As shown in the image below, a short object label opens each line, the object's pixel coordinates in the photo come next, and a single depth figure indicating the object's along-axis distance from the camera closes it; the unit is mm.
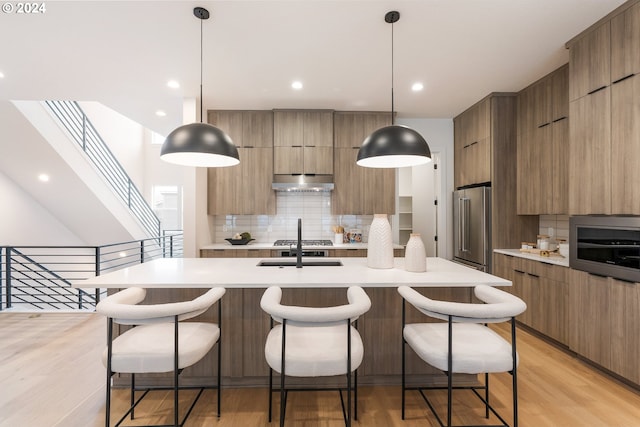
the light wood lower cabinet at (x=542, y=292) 2947
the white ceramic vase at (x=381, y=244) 2365
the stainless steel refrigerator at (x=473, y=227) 3988
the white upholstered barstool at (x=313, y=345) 1452
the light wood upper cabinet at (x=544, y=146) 3209
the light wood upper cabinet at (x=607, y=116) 2254
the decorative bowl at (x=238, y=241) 4445
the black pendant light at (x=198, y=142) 2090
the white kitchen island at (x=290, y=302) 2225
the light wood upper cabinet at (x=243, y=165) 4480
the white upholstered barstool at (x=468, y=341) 1526
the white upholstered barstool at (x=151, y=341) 1534
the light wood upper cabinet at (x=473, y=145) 4039
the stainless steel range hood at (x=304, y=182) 4445
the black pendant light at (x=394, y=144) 2121
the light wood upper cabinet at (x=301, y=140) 4445
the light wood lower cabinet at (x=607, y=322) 2236
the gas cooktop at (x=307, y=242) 4402
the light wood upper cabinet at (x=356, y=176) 4574
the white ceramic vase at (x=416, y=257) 2207
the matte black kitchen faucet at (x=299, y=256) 2396
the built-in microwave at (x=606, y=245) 2264
